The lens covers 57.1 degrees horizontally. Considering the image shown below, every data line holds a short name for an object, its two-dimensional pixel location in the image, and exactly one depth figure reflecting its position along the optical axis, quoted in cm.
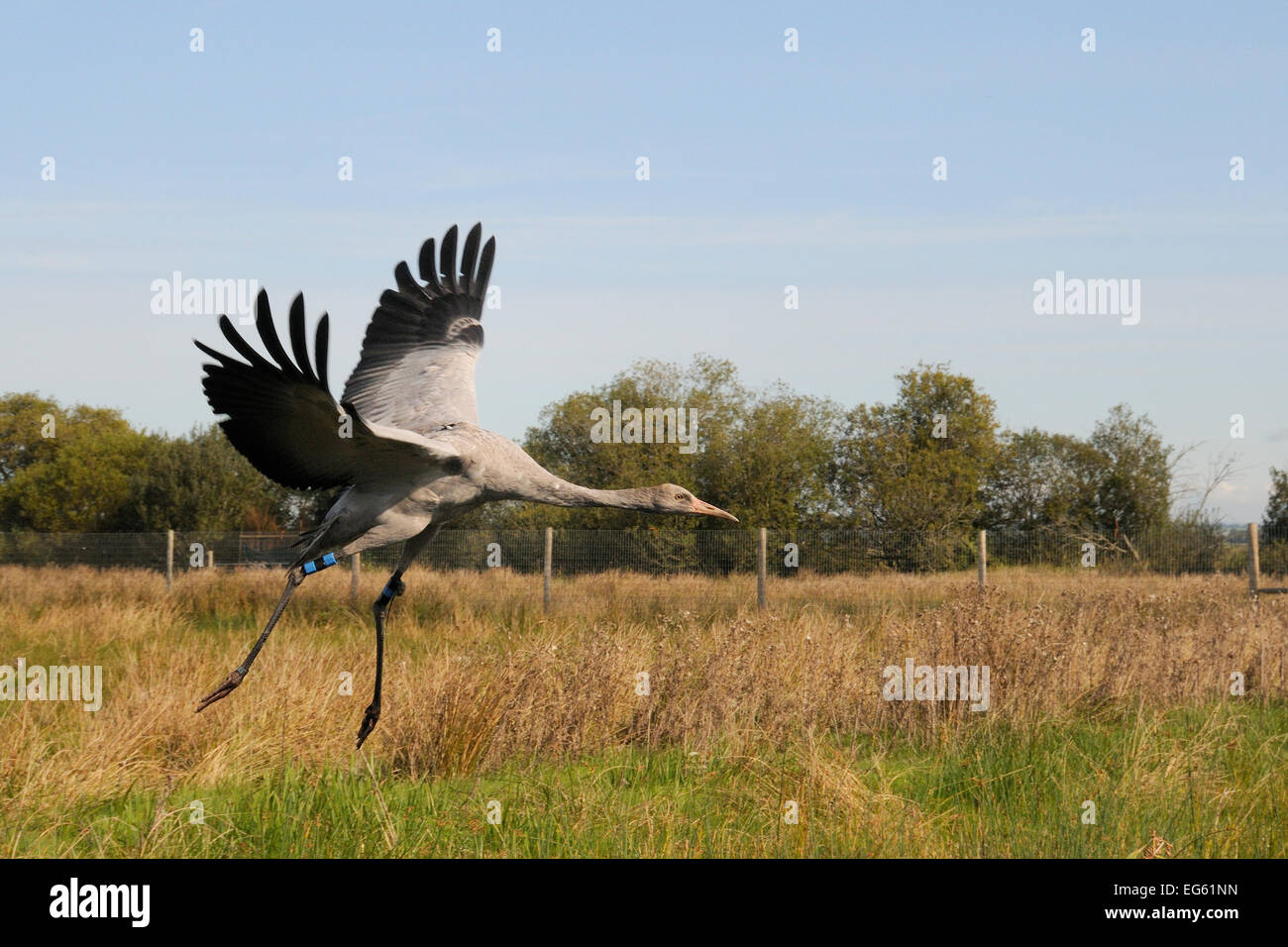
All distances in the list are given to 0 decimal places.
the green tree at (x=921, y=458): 2958
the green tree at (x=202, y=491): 3600
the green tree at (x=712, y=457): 2967
